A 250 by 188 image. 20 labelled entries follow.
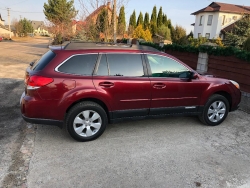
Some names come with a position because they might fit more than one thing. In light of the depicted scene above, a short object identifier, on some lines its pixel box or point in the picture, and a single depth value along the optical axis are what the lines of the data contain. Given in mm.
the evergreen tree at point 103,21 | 12682
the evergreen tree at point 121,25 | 15537
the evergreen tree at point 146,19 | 34250
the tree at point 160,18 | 35197
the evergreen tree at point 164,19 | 35356
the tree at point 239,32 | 21125
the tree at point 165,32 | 29266
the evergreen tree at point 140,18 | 34812
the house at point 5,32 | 56097
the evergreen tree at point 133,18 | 33756
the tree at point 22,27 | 64750
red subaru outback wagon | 3447
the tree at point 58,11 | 33725
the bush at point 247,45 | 6418
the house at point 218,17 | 32844
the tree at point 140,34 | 22184
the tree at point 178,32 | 25728
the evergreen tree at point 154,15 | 34938
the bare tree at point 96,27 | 13280
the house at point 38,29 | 112500
